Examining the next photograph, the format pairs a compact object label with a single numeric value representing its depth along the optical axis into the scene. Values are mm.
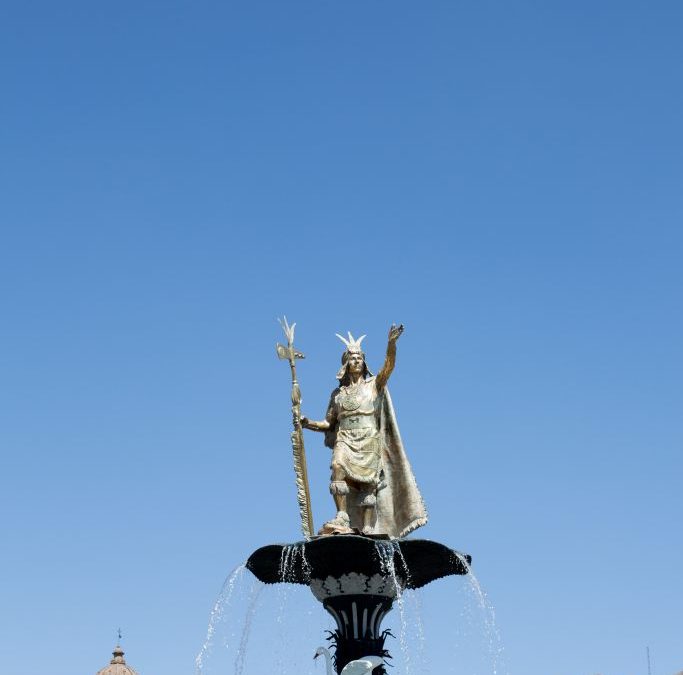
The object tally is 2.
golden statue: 20422
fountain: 19500
